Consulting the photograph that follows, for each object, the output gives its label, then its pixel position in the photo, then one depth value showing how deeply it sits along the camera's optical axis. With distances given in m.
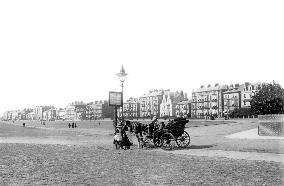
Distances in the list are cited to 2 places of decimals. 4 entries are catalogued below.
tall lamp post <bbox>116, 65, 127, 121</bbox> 22.33
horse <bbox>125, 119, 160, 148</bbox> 16.45
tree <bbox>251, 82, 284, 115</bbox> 31.38
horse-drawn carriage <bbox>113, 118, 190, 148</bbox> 15.59
